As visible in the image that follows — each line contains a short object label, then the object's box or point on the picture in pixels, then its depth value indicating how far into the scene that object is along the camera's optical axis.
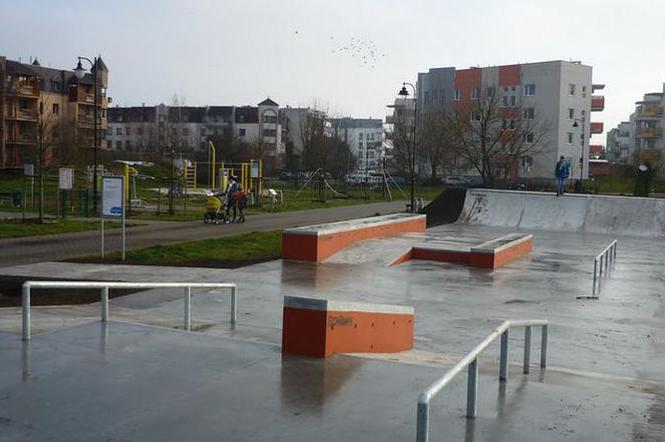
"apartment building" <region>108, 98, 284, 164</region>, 125.00
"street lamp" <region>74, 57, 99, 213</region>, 32.16
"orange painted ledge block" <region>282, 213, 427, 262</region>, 18.92
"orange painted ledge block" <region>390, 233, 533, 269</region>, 18.95
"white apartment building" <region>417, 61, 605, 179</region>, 89.31
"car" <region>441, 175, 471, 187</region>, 83.51
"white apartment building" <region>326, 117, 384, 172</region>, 176.00
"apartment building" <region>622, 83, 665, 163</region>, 108.76
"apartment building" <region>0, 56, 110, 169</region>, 67.71
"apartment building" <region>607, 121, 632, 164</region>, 164.00
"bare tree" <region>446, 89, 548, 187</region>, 65.81
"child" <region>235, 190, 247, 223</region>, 31.23
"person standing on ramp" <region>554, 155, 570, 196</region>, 34.50
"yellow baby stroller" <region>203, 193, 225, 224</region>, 30.62
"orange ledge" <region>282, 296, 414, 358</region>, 7.30
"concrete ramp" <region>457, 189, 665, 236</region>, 32.91
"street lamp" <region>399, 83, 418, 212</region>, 38.69
